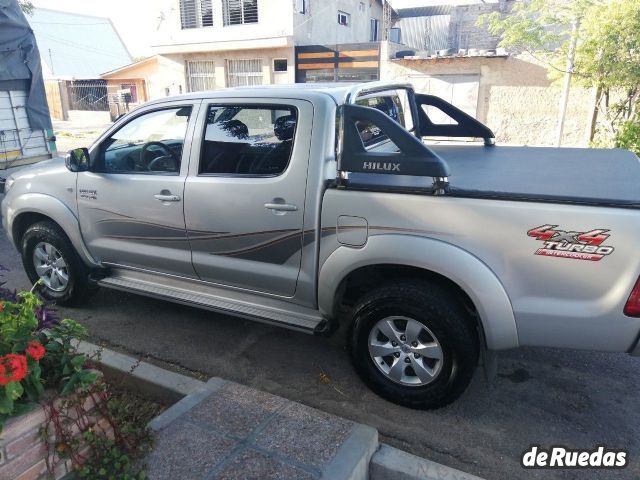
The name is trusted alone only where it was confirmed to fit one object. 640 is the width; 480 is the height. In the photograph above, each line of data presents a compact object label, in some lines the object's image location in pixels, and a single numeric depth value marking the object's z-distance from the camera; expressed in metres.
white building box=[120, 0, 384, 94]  19.47
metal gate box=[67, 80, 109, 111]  28.70
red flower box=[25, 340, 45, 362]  2.01
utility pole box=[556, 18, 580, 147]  10.83
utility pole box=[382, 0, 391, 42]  27.83
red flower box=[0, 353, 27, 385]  1.86
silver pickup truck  2.58
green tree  9.58
